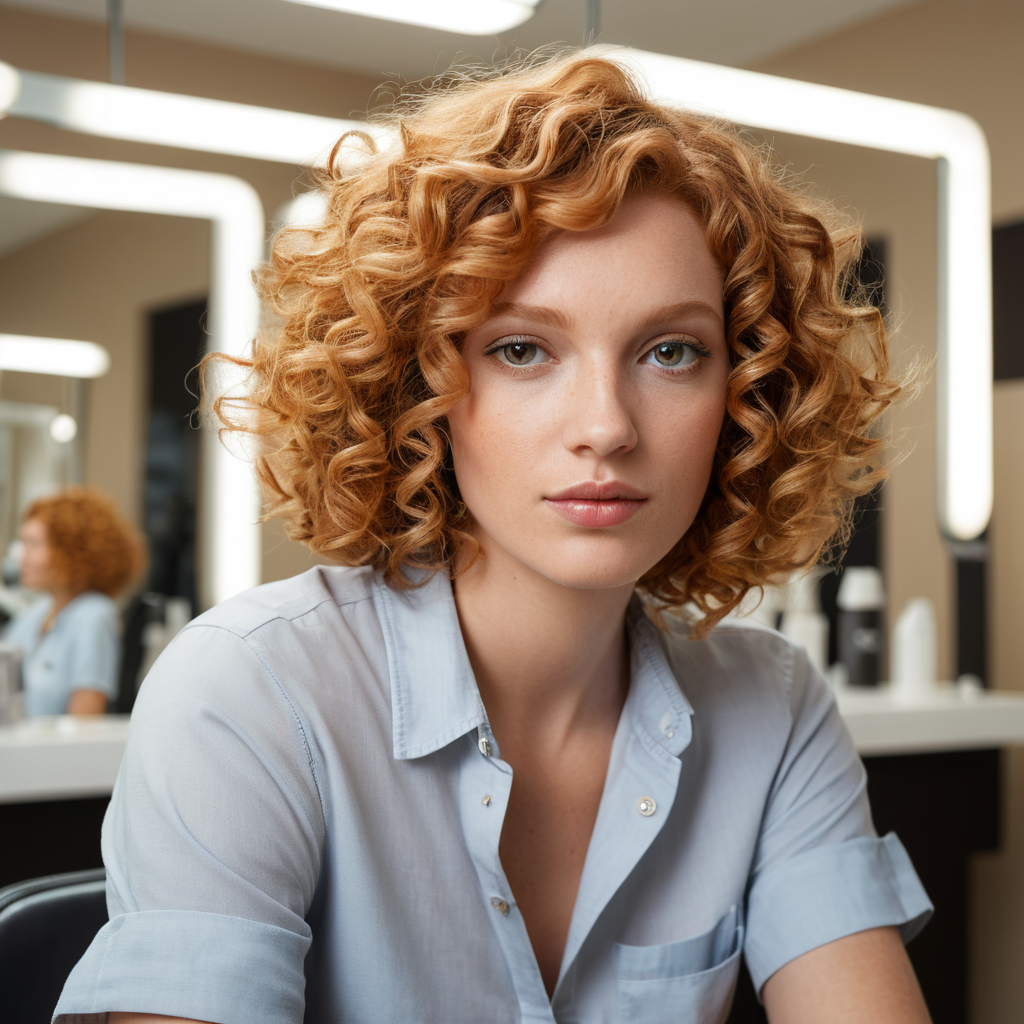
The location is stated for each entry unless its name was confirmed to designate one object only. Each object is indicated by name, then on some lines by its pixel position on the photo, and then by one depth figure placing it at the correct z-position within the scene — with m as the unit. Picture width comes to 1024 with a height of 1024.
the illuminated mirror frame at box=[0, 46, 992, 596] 1.63
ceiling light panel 1.54
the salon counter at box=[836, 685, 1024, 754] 1.91
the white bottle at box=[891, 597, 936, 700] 2.24
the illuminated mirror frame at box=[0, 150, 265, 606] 1.96
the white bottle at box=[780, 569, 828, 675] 2.28
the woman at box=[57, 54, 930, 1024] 0.70
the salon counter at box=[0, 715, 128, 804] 1.44
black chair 0.70
